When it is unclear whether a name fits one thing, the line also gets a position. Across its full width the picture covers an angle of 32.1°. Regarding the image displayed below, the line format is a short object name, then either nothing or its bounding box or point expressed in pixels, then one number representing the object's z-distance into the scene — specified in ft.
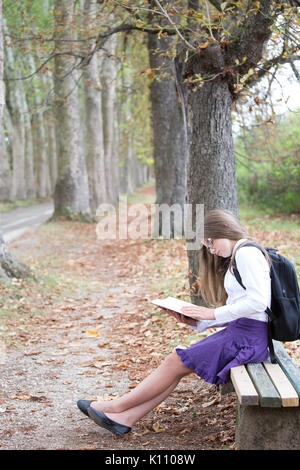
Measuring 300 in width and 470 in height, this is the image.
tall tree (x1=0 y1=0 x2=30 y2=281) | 26.35
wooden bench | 10.42
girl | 11.48
